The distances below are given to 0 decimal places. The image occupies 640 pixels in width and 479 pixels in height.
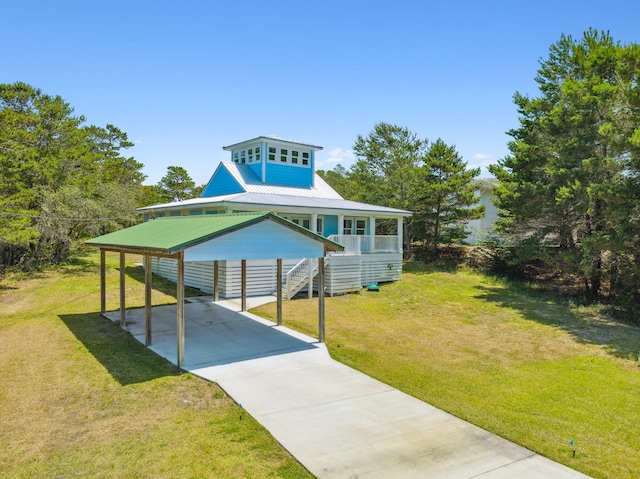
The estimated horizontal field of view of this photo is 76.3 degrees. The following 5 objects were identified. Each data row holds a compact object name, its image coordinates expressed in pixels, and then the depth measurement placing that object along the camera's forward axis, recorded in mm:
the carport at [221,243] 8148
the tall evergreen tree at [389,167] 29094
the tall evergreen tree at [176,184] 51844
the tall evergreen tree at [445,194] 26986
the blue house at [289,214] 16859
